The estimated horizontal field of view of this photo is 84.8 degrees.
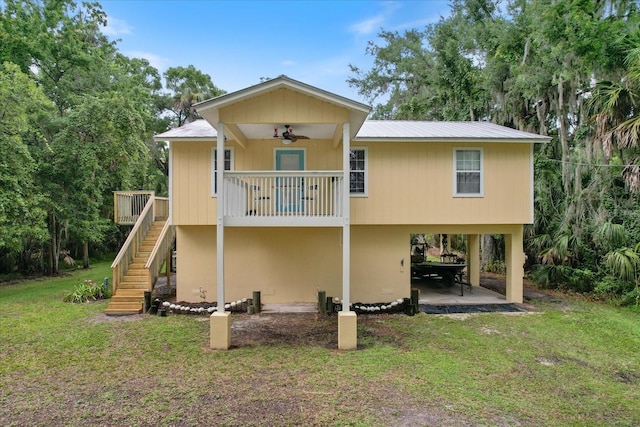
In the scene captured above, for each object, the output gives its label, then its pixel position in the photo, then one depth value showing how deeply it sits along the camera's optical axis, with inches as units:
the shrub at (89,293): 417.1
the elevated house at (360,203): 379.9
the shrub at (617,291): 382.9
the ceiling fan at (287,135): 314.2
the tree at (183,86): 1027.9
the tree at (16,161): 423.5
